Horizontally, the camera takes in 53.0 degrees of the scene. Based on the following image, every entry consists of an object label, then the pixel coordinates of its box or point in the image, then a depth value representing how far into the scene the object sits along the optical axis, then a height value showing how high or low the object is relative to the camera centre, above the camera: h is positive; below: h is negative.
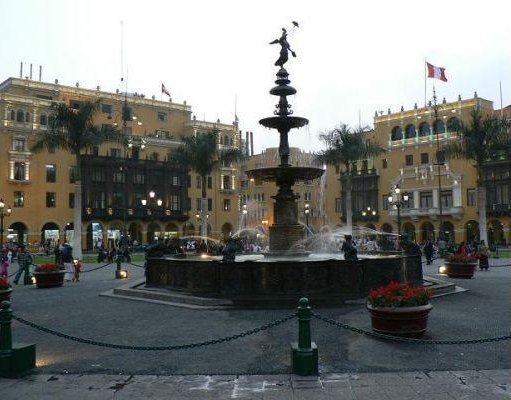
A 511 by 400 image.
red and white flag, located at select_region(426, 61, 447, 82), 56.31 +17.07
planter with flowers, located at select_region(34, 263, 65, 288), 20.64 -1.72
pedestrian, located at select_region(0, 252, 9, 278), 20.70 -1.40
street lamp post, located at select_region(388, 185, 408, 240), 36.69 +2.24
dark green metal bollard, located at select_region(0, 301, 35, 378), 7.72 -1.83
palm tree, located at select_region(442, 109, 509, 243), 39.94 +6.73
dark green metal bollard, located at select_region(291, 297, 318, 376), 7.60 -1.82
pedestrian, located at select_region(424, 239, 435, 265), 32.54 -1.62
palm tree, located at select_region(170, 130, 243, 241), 47.38 +7.12
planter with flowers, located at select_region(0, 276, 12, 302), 13.09 -1.45
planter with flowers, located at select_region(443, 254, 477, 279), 22.11 -1.73
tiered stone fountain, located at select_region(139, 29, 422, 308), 13.95 -1.46
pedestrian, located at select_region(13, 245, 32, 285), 22.72 -1.42
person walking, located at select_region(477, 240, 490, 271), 27.59 -1.80
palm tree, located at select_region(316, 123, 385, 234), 45.31 +7.22
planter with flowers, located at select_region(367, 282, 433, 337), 9.45 -1.53
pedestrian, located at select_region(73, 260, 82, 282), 23.56 -1.92
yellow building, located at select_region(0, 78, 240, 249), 62.28 +7.53
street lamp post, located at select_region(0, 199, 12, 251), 36.52 +1.78
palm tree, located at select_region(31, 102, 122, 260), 36.81 +7.39
